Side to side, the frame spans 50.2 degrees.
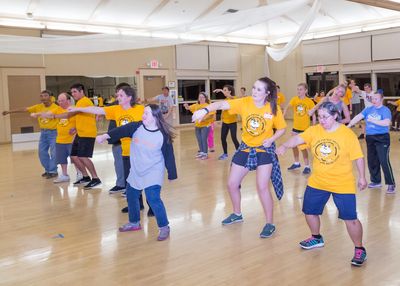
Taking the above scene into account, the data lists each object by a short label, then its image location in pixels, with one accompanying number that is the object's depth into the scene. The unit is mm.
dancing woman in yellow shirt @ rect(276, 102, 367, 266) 3141
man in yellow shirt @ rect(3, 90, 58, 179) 7059
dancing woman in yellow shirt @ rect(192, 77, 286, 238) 3783
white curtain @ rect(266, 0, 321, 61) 7297
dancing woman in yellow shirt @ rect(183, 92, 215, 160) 8742
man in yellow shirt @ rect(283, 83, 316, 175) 6738
